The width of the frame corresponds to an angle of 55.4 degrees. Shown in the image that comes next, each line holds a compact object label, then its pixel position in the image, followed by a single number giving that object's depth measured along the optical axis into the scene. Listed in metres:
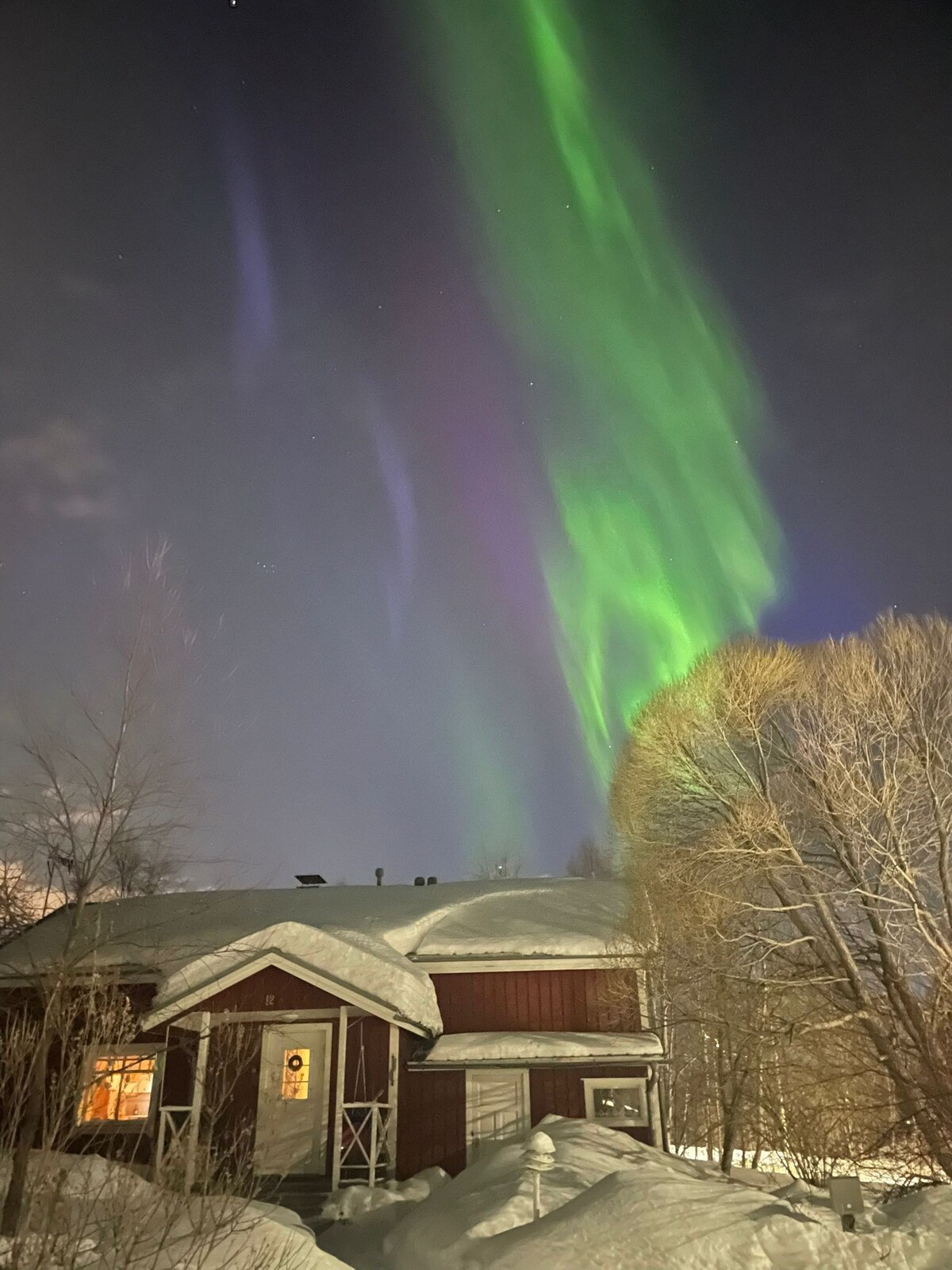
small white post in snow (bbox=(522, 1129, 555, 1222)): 10.83
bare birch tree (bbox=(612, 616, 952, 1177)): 15.97
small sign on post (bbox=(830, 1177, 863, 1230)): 8.98
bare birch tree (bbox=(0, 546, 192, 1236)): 8.12
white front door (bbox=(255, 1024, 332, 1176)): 17.05
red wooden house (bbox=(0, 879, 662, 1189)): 16.83
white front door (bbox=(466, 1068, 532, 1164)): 17.42
